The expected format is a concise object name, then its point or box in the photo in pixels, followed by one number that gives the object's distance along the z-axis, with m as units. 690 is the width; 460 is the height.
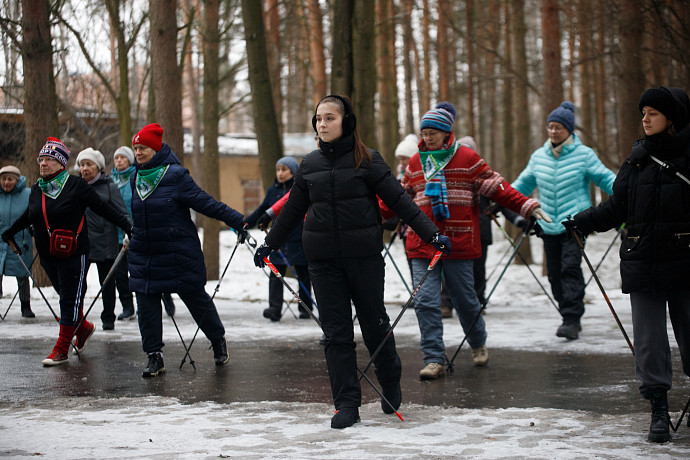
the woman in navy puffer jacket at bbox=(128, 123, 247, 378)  6.92
